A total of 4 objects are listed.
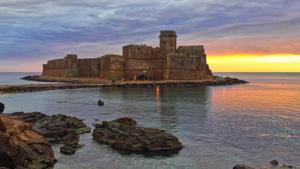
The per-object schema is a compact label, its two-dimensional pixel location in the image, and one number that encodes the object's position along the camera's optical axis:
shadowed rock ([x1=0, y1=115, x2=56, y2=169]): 19.14
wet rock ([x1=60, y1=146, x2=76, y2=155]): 24.03
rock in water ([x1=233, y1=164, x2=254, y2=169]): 19.76
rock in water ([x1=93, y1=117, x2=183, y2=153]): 25.00
